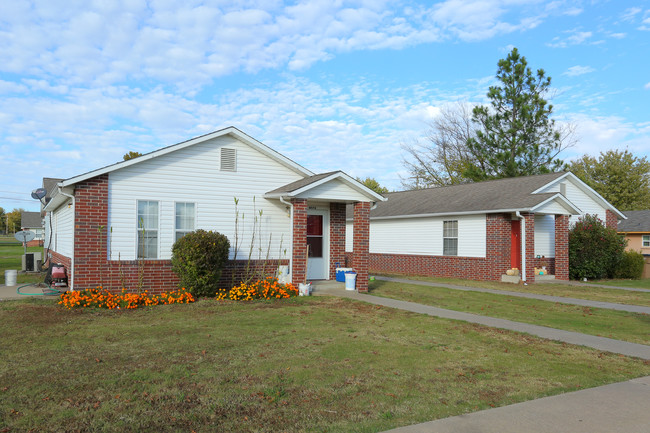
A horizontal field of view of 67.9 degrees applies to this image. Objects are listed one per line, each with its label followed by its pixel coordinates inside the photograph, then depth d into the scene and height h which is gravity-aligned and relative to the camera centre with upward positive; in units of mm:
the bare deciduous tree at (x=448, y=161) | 42000 +6290
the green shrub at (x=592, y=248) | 21078 -691
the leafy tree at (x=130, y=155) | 37597 +5972
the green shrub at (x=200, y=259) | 12219 -740
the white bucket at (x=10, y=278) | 15219 -1514
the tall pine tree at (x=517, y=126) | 33844 +7583
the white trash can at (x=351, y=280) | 14883 -1498
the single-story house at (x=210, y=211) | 12461 +567
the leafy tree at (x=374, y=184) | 63372 +6280
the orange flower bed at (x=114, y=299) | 11203 -1657
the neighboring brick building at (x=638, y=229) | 36250 +276
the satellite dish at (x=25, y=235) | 20266 -214
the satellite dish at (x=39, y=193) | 20875 +1610
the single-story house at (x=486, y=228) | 19219 +178
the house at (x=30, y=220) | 59681 +1229
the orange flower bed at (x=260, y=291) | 12883 -1647
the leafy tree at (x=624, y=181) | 48875 +5289
